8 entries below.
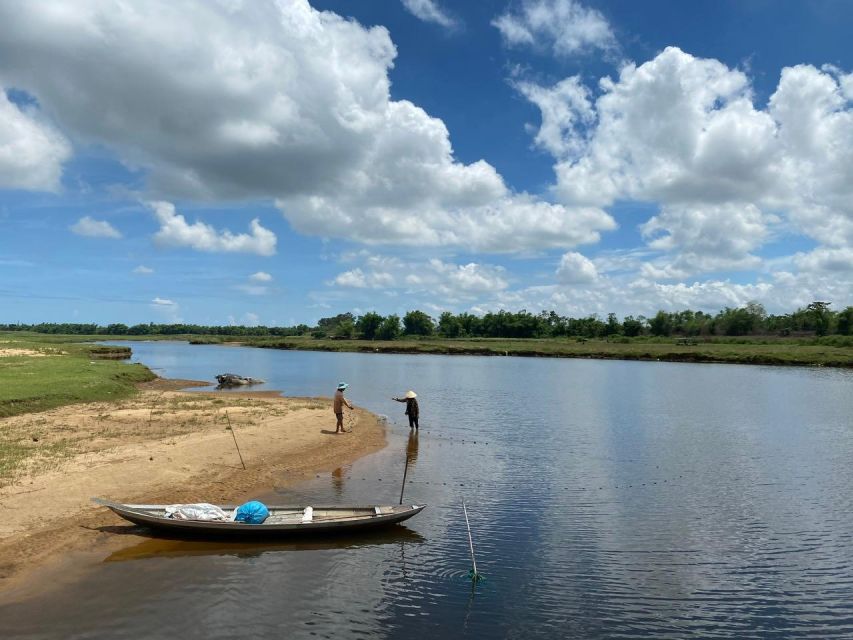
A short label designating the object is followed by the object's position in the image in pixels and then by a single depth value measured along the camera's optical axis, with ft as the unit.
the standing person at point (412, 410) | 107.76
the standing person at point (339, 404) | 99.91
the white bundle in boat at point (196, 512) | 50.49
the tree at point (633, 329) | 650.84
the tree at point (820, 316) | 539.29
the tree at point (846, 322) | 504.43
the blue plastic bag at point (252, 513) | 50.70
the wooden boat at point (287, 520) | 49.73
